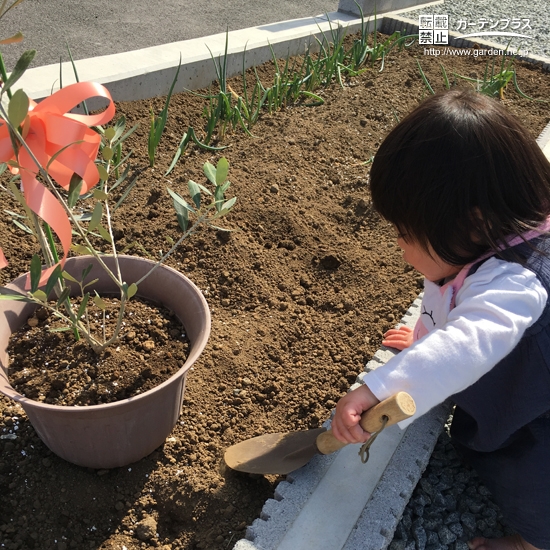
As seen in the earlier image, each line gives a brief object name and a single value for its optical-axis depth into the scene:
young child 1.15
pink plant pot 1.30
